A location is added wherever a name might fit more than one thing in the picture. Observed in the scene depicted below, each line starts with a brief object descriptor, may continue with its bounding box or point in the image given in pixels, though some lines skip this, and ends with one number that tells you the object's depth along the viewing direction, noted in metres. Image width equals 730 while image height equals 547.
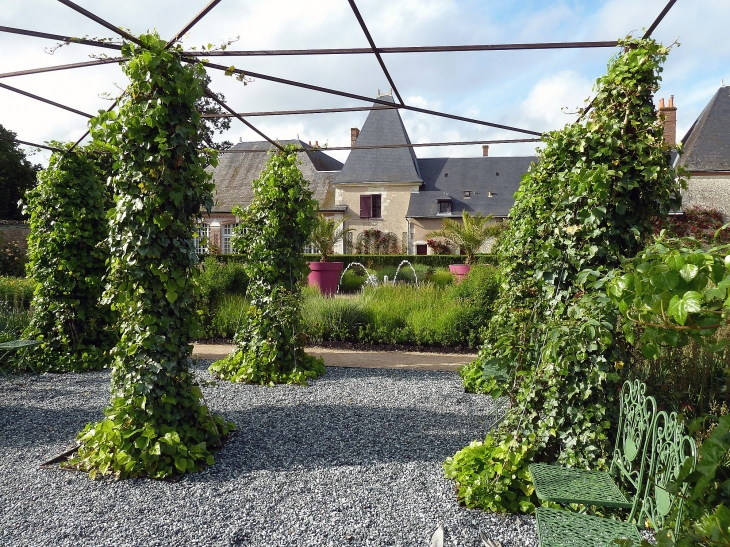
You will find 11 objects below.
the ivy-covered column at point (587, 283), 2.66
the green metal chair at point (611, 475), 2.15
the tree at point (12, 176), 20.67
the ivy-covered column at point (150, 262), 3.17
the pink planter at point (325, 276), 11.73
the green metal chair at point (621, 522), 1.67
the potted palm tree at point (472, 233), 15.60
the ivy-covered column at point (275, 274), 5.61
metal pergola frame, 2.95
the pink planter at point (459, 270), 12.17
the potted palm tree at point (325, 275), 11.73
